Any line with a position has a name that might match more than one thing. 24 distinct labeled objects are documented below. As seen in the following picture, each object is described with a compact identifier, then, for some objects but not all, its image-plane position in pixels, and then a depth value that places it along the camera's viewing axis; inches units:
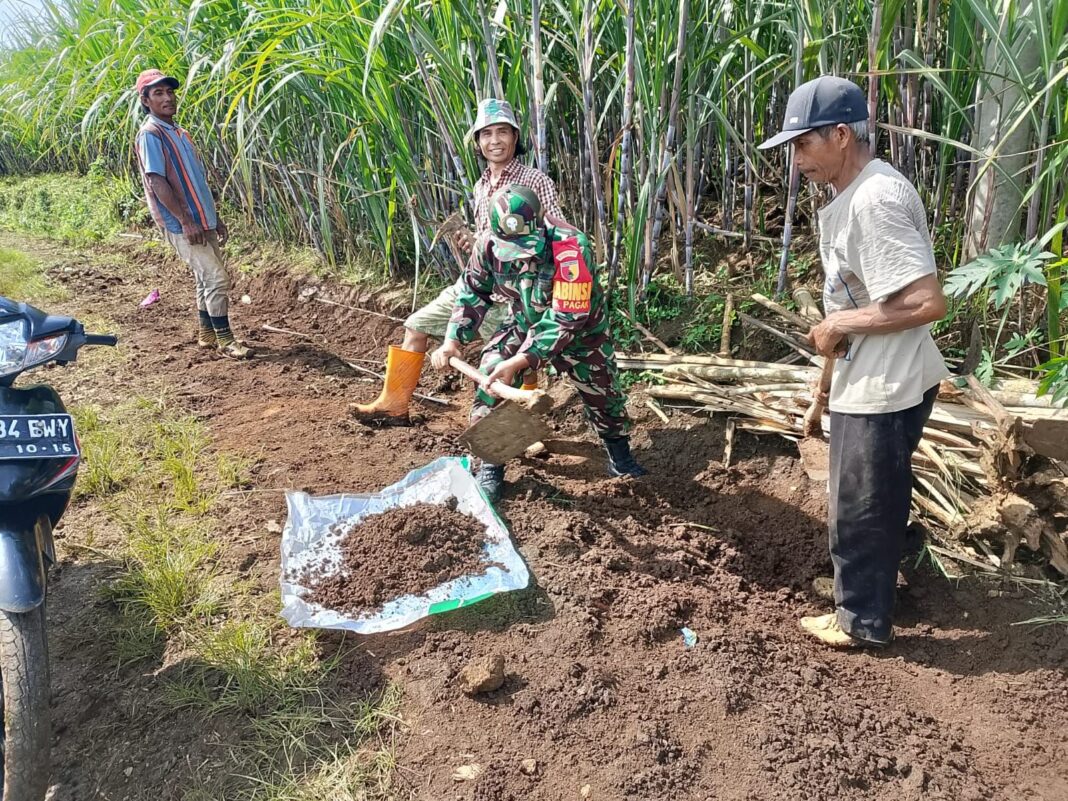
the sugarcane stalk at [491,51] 105.3
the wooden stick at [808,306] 108.4
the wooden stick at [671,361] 110.6
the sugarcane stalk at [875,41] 83.9
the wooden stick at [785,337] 104.7
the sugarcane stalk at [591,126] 104.8
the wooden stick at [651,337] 120.1
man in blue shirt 146.3
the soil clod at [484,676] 67.5
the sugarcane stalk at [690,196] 111.5
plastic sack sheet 76.7
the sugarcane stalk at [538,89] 102.0
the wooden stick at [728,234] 118.2
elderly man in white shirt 59.1
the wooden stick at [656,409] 115.3
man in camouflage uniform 85.9
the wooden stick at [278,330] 174.2
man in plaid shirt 94.0
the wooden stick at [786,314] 105.6
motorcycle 58.2
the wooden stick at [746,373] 103.2
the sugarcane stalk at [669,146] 99.7
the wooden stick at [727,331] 115.3
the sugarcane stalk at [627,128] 100.9
